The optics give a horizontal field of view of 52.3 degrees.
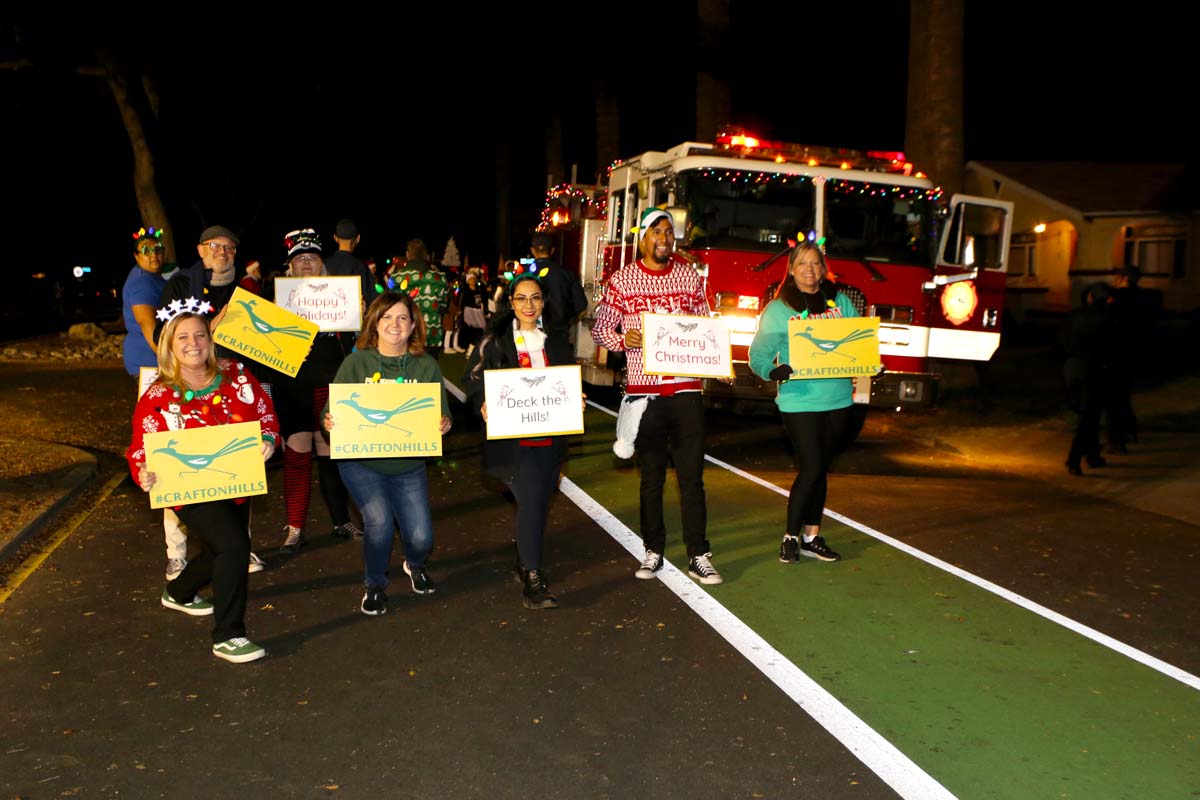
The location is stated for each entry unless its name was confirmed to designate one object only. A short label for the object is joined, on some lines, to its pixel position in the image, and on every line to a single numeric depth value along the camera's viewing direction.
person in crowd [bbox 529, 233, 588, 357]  11.18
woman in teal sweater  7.61
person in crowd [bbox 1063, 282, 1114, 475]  11.69
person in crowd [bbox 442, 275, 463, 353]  25.47
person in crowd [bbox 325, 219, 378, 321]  8.79
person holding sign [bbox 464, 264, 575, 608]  6.66
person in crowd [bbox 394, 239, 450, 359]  12.27
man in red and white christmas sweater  7.24
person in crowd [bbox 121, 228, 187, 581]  7.09
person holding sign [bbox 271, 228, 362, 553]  7.84
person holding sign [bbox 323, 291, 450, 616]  6.50
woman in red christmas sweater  5.76
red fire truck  12.16
